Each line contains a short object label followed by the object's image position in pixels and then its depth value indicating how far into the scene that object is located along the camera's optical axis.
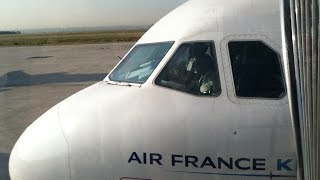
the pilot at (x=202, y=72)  4.16
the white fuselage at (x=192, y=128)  3.86
